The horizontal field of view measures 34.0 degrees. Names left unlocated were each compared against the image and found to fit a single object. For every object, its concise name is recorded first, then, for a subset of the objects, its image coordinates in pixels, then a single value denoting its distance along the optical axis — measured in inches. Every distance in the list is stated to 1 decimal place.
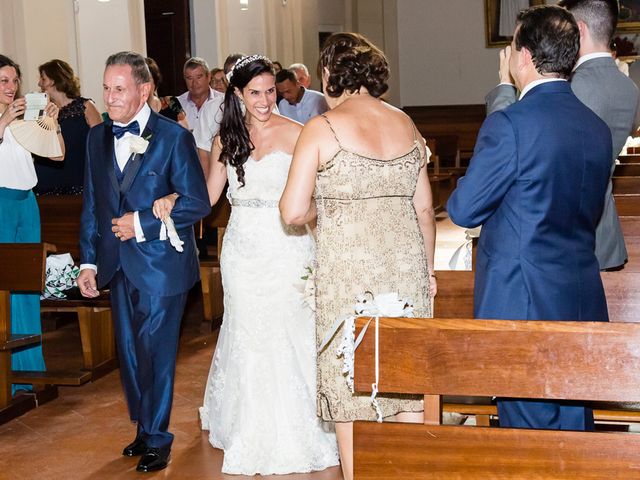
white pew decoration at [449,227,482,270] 208.2
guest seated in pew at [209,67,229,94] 429.4
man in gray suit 154.0
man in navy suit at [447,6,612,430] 120.5
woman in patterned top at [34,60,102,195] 287.9
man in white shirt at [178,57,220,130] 402.0
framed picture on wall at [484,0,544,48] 882.1
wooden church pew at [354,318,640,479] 104.0
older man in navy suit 177.2
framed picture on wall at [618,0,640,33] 841.2
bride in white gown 184.9
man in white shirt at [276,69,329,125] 412.5
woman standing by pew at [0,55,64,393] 225.0
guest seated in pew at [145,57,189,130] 361.7
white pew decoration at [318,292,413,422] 111.7
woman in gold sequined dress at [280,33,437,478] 138.6
